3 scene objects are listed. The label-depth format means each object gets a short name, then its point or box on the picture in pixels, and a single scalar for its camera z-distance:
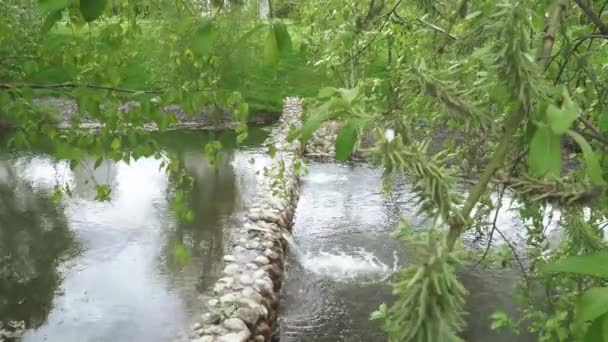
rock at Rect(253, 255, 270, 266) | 8.13
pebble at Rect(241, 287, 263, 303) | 7.05
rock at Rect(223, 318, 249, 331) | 6.34
